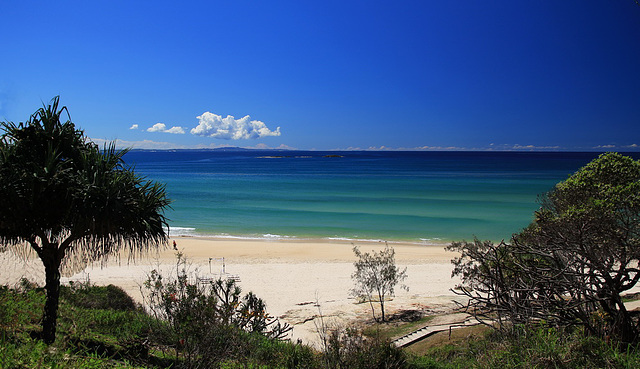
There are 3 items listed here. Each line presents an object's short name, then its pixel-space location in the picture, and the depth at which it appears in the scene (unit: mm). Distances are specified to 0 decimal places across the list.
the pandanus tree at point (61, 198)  6484
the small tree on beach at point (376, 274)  15680
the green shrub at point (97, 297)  11965
